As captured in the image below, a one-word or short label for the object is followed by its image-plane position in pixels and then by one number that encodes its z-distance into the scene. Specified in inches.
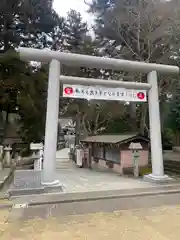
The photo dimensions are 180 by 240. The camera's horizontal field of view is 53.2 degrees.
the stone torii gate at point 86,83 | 205.5
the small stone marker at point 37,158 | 309.8
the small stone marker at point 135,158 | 296.8
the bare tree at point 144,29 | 353.0
